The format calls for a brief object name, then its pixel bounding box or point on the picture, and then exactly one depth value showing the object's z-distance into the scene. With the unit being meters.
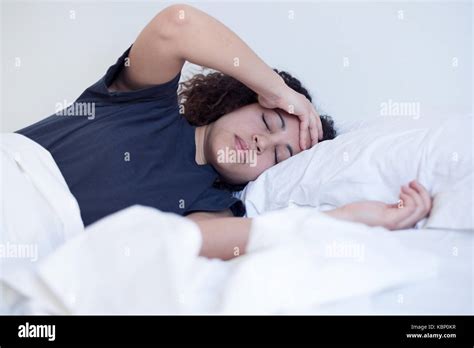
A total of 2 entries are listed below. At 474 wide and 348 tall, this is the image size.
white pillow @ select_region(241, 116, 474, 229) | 0.91
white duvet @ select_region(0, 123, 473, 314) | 0.67
